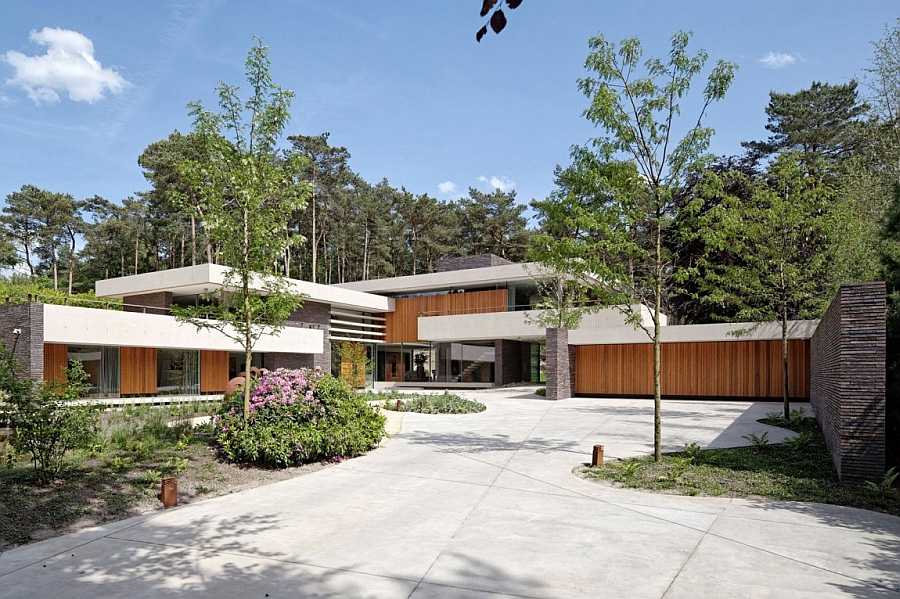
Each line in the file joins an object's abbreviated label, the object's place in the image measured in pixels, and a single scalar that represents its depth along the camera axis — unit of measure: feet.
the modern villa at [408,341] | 70.95
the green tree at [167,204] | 128.06
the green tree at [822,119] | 109.19
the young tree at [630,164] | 33.06
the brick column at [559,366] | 78.79
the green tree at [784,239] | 52.31
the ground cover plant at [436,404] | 63.87
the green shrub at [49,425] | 25.70
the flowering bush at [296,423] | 32.78
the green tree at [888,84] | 66.18
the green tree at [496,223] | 161.68
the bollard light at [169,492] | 25.13
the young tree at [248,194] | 34.19
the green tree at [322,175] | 151.43
